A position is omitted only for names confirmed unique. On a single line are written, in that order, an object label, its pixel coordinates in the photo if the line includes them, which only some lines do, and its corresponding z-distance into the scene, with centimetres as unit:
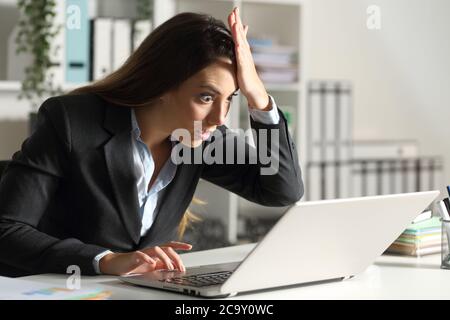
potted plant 315
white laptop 127
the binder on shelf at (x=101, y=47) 327
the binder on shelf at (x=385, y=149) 423
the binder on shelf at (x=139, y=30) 337
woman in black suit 168
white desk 135
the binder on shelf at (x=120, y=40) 331
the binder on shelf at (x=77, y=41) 322
